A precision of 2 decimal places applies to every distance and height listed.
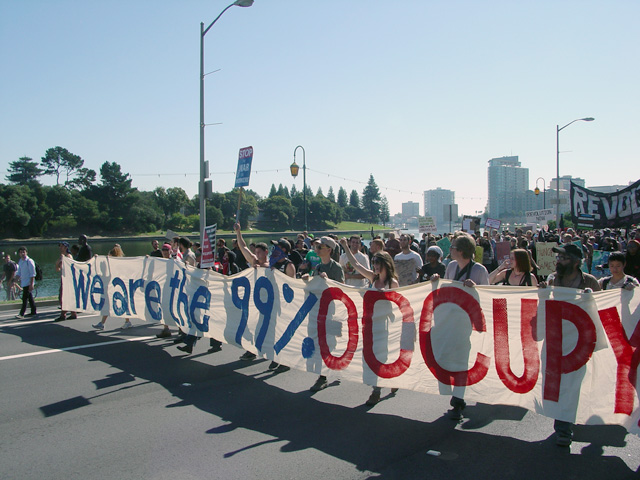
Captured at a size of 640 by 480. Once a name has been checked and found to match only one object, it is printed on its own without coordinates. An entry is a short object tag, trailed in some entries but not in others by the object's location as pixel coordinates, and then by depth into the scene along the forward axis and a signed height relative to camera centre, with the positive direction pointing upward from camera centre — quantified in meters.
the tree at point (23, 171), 122.00 +14.93
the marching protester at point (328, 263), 6.66 -0.45
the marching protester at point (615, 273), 5.71 -0.50
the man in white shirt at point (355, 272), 8.32 -0.75
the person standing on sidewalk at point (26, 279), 11.30 -1.11
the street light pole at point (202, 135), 15.31 +3.00
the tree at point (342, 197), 172.05 +11.76
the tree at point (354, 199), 161.32 +10.30
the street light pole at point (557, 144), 28.36 +5.46
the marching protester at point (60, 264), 10.89 -0.77
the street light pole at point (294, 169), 25.36 +3.20
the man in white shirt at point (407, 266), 8.87 -0.64
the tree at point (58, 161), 129.12 +18.54
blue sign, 11.41 +1.53
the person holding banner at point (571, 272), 5.09 -0.44
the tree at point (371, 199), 150.38 +9.70
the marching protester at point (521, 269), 5.70 -0.45
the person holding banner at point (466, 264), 5.31 -0.37
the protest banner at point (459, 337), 4.33 -1.14
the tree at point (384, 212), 156.43 +6.04
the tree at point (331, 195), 178.01 +12.96
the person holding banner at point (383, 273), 5.78 -0.51
